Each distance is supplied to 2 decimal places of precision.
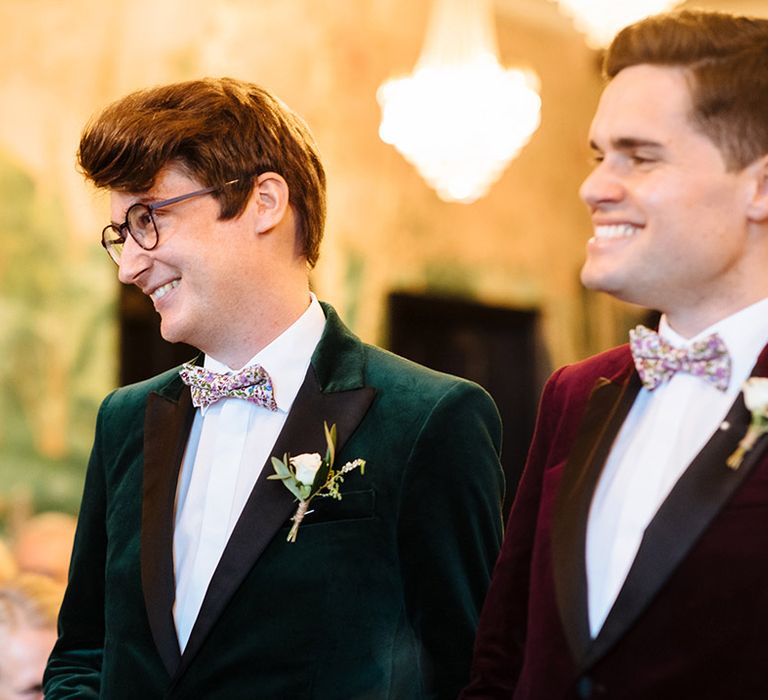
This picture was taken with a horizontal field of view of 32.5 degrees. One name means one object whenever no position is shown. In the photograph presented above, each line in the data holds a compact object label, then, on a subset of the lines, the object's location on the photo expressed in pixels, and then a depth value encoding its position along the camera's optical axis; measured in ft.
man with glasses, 8.41
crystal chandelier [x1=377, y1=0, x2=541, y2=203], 27.32
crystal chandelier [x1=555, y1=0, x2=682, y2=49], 26.61
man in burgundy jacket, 6.15
